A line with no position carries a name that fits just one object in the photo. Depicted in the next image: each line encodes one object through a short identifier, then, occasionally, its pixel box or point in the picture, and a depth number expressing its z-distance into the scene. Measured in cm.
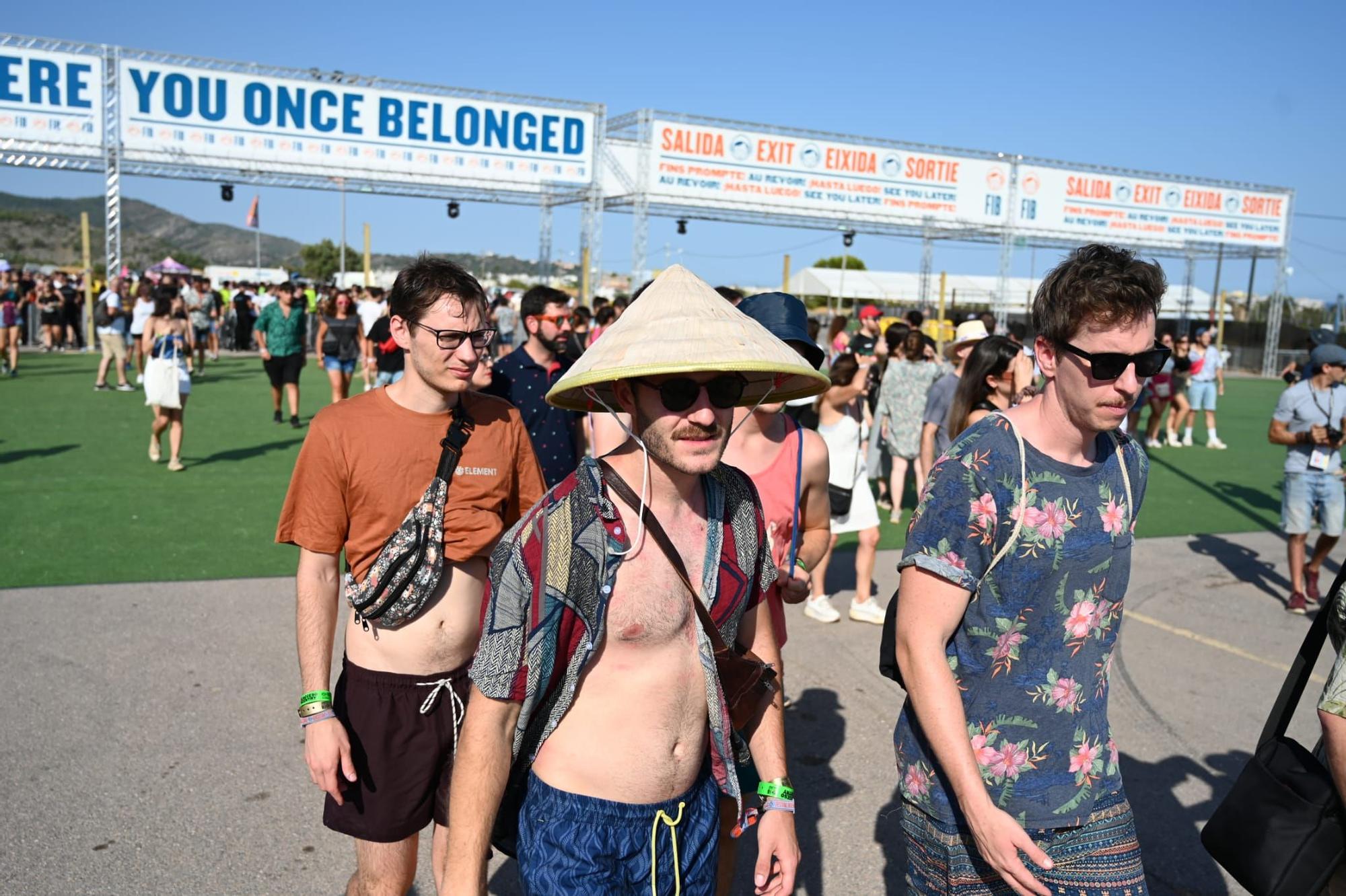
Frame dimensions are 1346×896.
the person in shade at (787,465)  386
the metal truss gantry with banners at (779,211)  2511
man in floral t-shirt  238
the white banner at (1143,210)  3027
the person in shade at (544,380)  546
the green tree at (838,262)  9443
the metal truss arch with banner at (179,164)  2125
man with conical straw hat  202
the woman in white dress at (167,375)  1093
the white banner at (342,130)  2184
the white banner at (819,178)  2552
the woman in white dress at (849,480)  671
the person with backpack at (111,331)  1852
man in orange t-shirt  293
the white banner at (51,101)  2092
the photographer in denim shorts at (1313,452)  759
